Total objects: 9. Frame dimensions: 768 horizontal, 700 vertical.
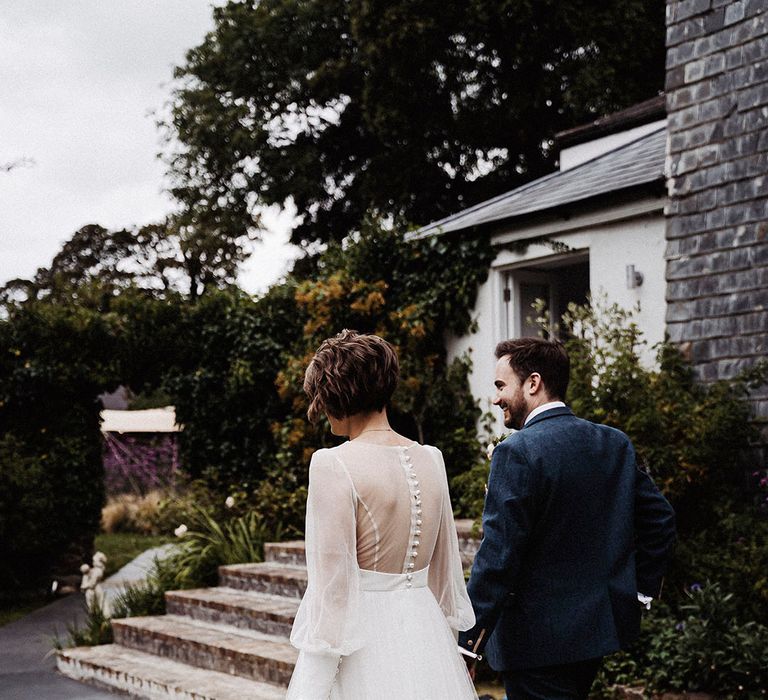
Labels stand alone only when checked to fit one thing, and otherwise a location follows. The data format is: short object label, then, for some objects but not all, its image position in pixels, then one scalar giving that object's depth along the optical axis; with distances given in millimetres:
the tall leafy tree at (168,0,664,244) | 17641
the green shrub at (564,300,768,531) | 6703
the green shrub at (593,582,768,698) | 5223
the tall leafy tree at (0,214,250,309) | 30638
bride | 2709
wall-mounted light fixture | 8398
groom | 3002
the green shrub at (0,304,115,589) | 11664
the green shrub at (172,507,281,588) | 9305
